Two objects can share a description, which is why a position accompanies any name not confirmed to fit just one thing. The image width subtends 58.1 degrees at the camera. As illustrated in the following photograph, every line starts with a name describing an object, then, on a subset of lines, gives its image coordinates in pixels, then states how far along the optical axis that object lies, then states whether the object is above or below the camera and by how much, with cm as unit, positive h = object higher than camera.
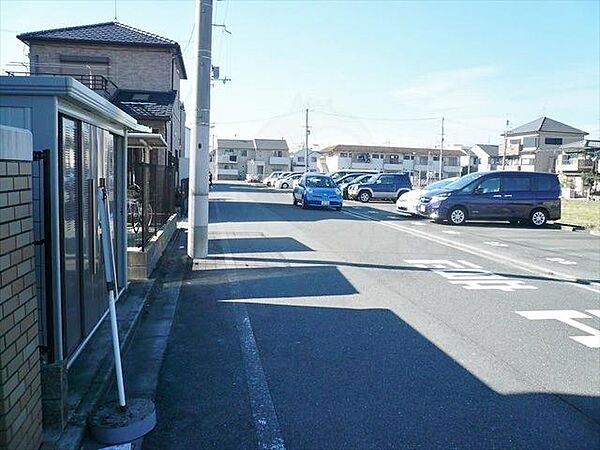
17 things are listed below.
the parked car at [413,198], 1997 -72
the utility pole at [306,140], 5920 +419
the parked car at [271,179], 5372 -28
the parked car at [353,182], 3170 -22
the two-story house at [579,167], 4716 +158
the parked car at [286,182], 4847 -47
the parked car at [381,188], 3016 -53
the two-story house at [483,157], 8275 +375
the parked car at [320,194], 2294 -69
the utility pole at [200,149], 1012 +49
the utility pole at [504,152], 7181 +402
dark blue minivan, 1836 -59
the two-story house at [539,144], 6756 +504
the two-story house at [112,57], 2375 +511
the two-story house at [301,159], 8875 +303
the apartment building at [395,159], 7881 +294
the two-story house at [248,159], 8638 +279
